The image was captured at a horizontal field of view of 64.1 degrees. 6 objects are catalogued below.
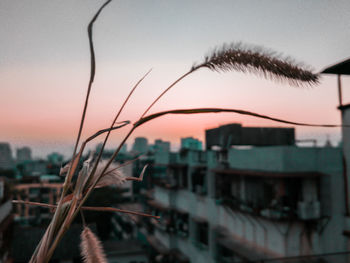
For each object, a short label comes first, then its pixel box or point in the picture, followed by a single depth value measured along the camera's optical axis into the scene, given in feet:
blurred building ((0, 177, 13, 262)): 18.59
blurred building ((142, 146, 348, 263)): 26.76
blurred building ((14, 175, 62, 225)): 62.57
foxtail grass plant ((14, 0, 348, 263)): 2.41
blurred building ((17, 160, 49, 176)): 123.73
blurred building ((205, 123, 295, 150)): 40.11
